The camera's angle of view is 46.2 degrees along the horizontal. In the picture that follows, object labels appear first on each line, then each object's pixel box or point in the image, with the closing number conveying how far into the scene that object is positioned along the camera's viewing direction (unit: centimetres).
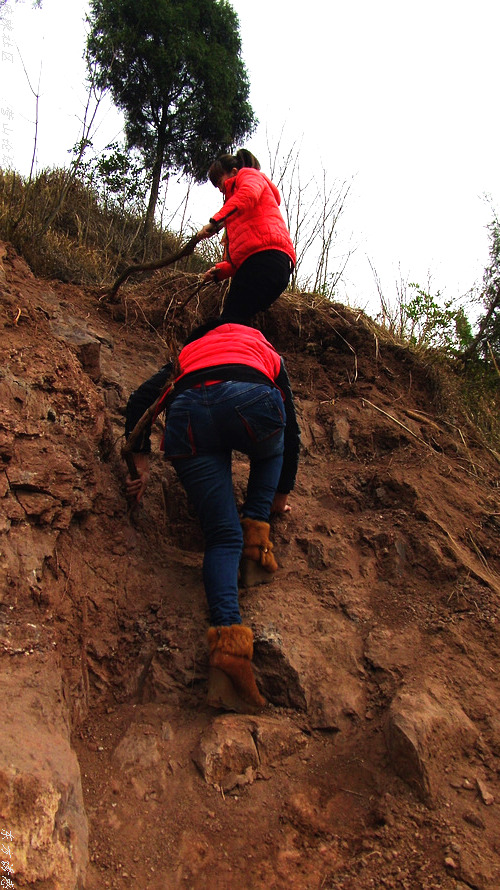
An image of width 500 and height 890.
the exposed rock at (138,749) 191
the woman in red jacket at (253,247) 327
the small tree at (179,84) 841
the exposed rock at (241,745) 188
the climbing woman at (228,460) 210
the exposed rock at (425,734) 183
